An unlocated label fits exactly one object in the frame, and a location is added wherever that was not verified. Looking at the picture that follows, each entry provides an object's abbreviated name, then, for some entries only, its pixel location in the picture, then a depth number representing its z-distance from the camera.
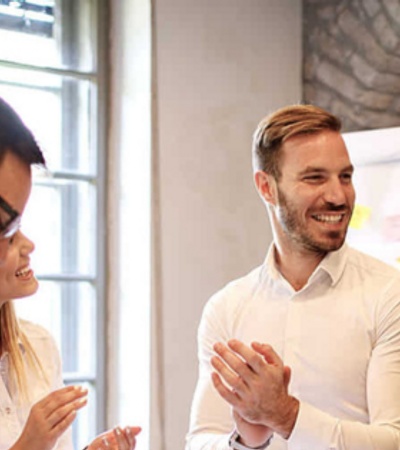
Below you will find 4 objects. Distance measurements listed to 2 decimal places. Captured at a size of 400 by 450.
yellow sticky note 3.51
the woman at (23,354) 1.34
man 2.24
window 3.70
